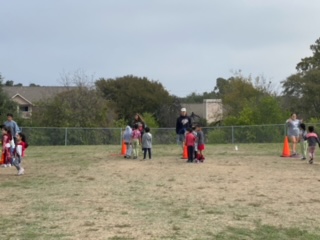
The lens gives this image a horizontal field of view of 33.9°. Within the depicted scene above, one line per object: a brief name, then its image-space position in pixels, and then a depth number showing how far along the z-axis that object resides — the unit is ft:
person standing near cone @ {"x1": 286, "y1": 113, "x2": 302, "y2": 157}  66.59
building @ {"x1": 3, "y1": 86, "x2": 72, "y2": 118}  236.63
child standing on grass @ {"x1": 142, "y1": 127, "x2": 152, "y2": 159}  62.69
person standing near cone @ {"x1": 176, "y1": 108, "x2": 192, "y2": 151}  65.72
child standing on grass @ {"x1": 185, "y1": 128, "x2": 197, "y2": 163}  58.53
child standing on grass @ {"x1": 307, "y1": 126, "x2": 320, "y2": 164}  59.00
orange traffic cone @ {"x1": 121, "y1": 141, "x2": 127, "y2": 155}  70.74
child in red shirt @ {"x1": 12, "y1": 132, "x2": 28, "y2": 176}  50.19
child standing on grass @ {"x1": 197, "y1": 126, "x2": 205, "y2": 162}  60.08
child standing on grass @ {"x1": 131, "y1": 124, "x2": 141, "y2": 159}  64.59
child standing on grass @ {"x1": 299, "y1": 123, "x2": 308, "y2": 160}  62.90
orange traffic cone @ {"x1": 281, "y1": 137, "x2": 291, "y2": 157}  67.90
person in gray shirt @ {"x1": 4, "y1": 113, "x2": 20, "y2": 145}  59.18
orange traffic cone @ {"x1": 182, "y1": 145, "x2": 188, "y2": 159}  64.28
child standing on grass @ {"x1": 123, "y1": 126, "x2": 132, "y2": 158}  64.95
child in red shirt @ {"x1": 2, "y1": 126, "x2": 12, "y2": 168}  51.85
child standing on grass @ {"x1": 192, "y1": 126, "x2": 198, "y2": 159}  59.67
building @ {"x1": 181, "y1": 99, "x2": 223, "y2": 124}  279.90
